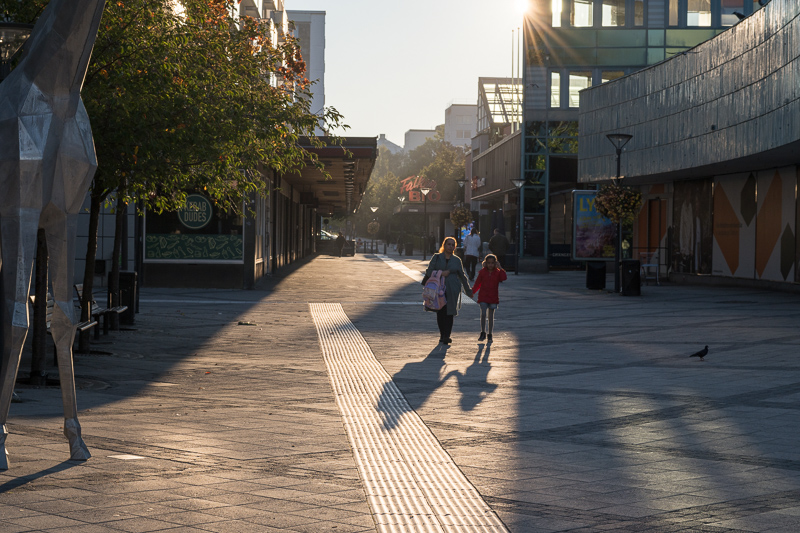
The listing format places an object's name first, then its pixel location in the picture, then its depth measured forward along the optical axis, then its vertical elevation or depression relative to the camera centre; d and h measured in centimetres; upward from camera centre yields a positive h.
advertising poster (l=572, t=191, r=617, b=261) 3030 +27
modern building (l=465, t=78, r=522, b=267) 4711 +456
